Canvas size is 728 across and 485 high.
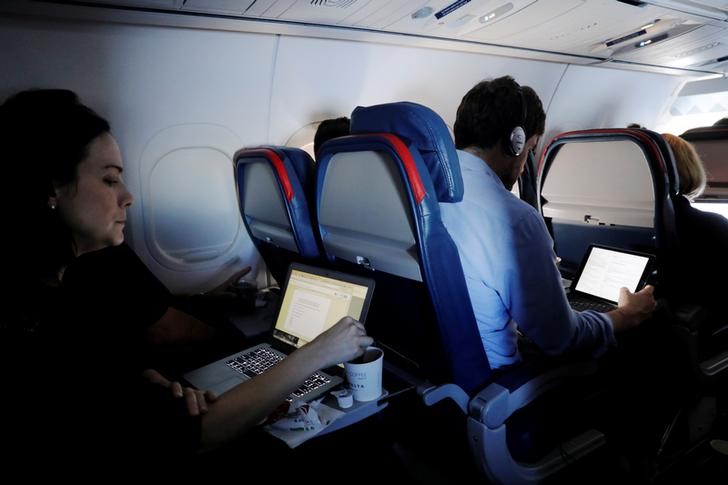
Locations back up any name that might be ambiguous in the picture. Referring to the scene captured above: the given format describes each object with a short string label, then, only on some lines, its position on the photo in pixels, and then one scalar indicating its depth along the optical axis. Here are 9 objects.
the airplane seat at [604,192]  1.93
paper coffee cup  1.29
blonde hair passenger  2.14
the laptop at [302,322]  1.52
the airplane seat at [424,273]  1.25
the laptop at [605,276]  2.06
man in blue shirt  1.39
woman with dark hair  0.88
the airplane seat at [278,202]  1.91
